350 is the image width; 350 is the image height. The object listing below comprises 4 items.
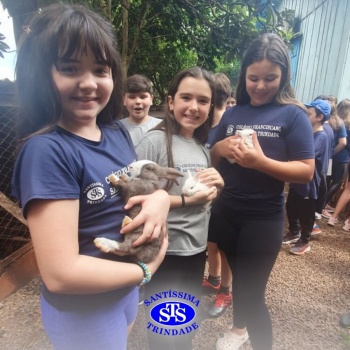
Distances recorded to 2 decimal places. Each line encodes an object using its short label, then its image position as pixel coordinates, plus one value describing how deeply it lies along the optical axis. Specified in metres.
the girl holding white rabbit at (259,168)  1.50
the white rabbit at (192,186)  1.45
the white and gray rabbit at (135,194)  0.96
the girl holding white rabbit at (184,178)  1.53
